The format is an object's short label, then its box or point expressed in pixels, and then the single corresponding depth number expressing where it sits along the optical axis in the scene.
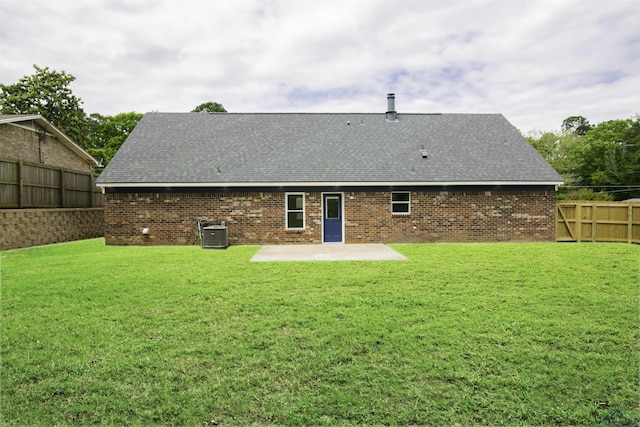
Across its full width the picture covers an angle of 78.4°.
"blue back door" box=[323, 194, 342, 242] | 14.70
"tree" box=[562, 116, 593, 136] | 55.53
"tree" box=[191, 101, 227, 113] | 43.16
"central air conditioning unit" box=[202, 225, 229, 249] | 13.23
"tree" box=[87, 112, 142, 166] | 40.47
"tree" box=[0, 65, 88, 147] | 31.20
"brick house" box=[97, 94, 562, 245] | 14.45
